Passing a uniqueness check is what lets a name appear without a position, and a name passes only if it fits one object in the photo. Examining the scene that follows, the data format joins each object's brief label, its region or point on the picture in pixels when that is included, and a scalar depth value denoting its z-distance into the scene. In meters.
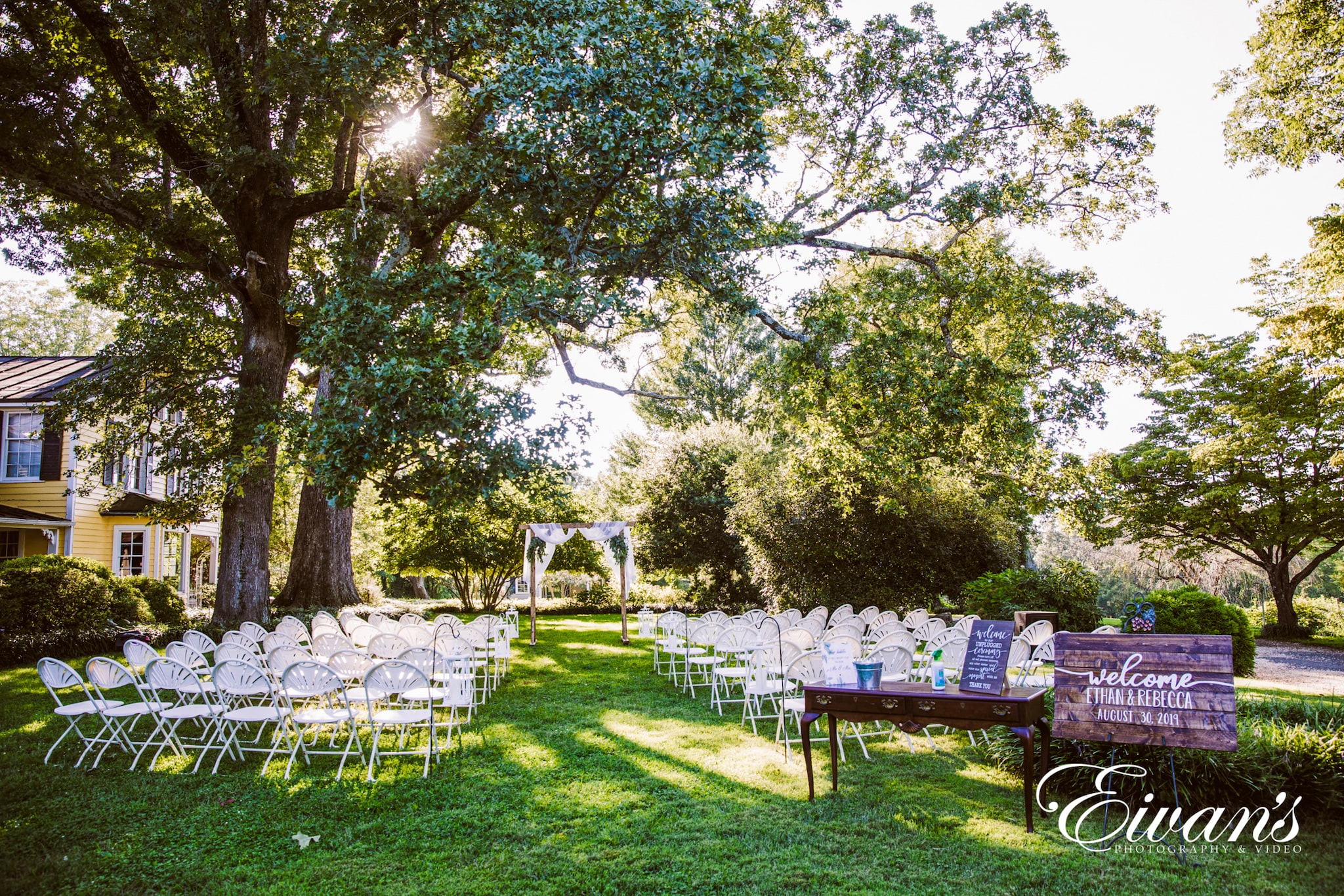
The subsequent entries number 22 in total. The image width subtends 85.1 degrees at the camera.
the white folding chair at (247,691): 5.87
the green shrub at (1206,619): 10.20
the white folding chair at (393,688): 5.62
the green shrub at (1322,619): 21.19
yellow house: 16.11
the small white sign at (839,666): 5.08
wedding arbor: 15.48
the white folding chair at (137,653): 6.53
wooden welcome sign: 4.05
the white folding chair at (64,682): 5.86
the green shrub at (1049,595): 12.28
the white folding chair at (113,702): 5.91
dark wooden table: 4.38
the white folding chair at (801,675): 5.93
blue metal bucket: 4.93
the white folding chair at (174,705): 5.98
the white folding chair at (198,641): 7.94
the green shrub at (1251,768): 4.71
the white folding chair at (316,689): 5.62
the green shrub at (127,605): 13.63
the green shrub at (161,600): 15.30
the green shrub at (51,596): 11.70
